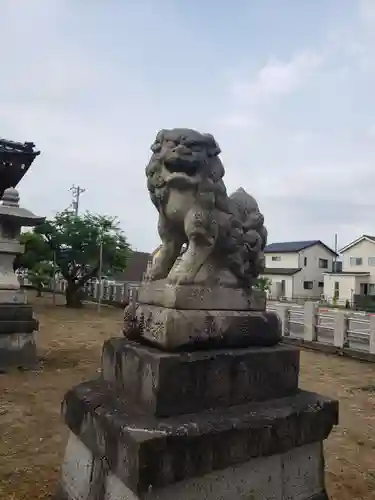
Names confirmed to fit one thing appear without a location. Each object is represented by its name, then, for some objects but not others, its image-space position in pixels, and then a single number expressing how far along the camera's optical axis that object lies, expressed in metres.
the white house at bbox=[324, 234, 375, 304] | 34.25
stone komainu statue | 2.62
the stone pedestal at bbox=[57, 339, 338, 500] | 2.13
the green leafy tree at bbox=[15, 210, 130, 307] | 18.94
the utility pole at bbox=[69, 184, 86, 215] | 36.33
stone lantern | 6.87
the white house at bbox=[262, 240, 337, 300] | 38.06
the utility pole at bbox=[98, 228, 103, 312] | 17.53
